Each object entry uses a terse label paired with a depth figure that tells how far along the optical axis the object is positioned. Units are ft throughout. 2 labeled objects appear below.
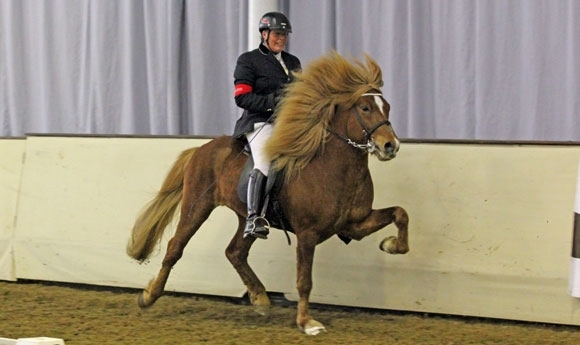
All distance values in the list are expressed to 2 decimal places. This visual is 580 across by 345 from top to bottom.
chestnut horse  34.62
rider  36.62
